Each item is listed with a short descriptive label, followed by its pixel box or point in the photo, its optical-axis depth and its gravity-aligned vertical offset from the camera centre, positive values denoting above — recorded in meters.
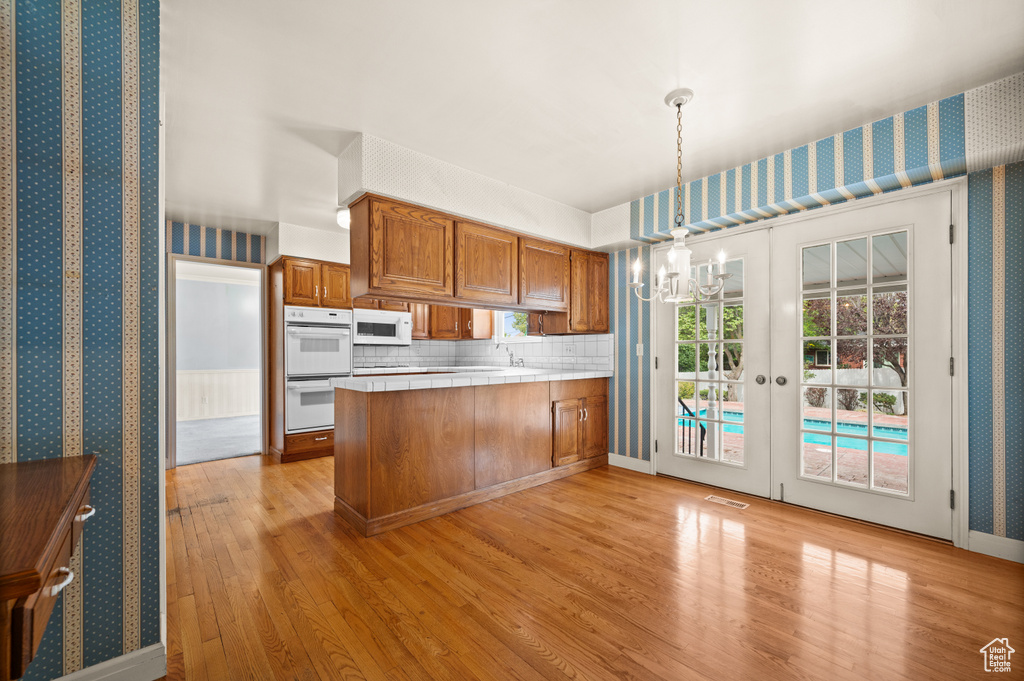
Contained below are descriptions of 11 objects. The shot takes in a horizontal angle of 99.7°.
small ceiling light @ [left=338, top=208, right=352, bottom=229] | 3.42 +0.99
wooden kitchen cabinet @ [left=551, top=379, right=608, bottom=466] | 4.00 -0.77
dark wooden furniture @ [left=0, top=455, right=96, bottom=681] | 0.73 -0.38
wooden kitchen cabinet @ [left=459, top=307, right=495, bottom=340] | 5.82 +0.23
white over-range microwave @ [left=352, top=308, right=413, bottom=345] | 5.27 +0.17
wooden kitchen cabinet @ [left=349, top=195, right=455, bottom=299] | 2.98 +0.66
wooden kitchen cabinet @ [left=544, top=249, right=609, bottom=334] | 4.35 +0.44
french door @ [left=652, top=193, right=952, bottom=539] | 2.68 -0.20
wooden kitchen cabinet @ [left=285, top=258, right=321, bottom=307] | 4.71 +0.65
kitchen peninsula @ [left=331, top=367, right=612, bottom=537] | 2.83 -0.75
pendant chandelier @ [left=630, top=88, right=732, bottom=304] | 2.33 +0.40
